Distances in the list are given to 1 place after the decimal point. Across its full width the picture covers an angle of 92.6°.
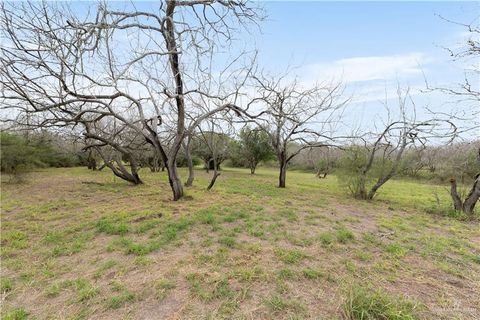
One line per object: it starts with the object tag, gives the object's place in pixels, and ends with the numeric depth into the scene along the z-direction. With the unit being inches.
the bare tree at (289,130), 338.8
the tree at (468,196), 237.0
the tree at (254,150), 735.7
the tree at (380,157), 306.5
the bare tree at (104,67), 162.6
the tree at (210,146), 367.1
